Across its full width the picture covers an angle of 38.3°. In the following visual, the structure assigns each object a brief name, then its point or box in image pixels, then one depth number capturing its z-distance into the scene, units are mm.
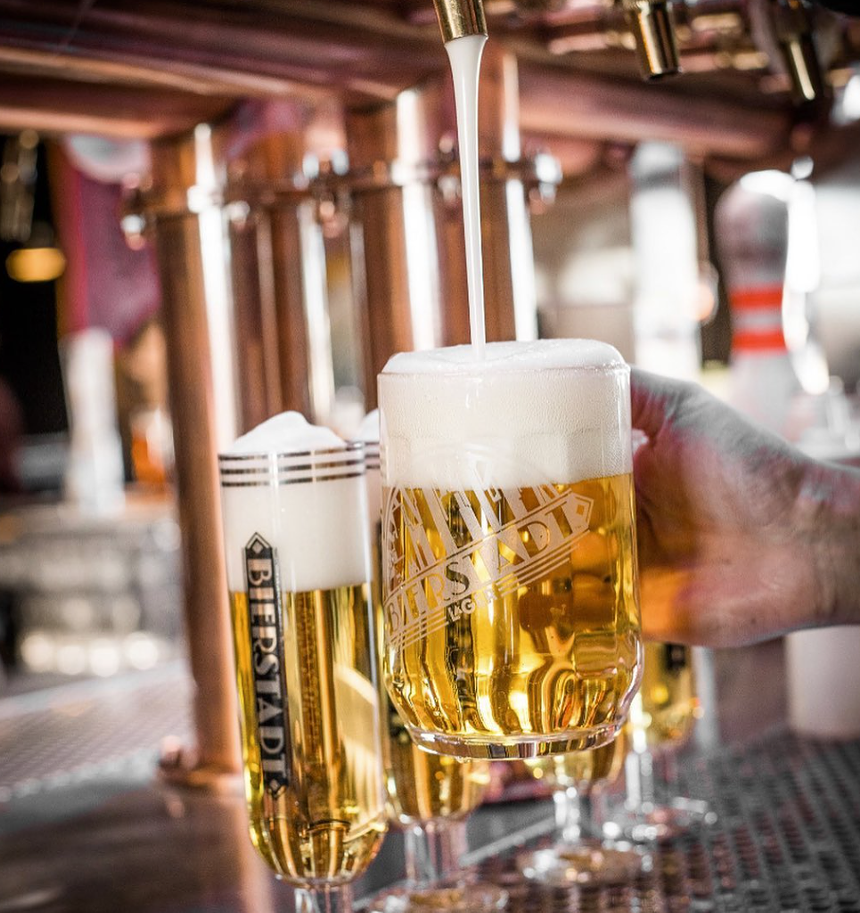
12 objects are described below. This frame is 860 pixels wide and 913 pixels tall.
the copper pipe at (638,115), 1490
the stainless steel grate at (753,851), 989
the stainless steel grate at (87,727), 1469
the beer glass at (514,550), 671
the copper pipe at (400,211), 1241
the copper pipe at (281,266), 1332
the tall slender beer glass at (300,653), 807
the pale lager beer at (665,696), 1138
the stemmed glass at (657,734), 1141
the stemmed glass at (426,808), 930
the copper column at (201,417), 1356
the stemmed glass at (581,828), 1050
